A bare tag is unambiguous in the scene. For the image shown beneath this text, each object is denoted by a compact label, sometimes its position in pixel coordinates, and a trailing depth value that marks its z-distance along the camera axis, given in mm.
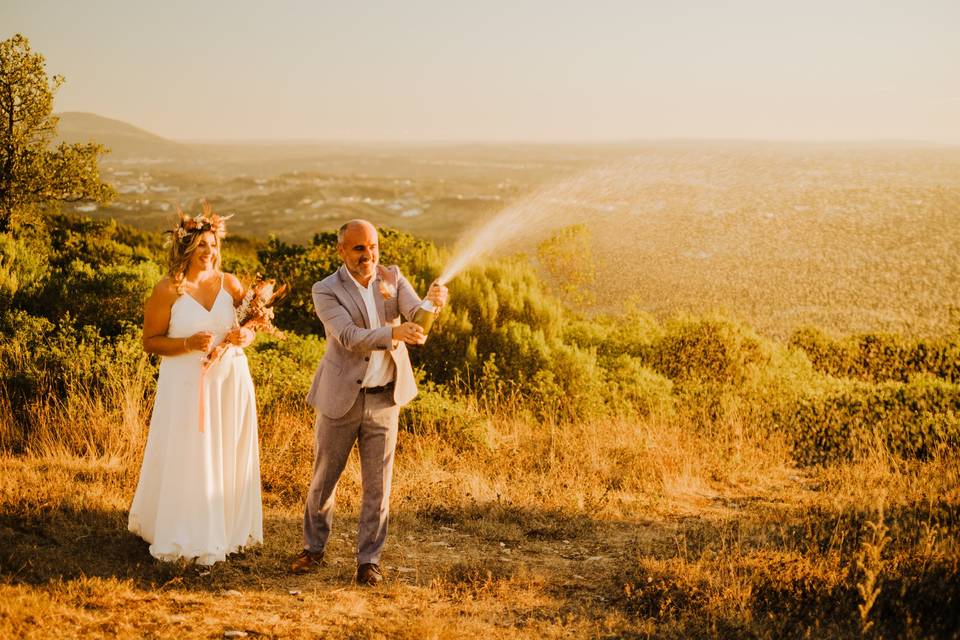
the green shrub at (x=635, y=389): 11758
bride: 5562
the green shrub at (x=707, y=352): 14258
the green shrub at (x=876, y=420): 10359
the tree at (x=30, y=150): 15812
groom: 5195
